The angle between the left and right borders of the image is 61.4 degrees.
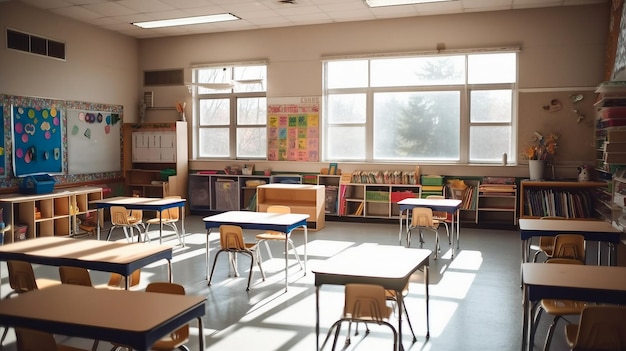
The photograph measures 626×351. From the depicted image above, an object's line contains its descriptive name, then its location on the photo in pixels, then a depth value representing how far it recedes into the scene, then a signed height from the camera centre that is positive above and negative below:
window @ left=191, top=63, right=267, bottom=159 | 10.79 +0.73
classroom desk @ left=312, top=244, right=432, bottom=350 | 3.34 -0.80
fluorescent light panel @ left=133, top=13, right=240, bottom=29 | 9.57 +2.41
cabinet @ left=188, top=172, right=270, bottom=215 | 10.49 -0.84
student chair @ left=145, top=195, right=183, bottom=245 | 7.65 -0.96
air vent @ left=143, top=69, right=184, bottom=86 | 11.18 +1.56
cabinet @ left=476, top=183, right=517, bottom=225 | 8.78 -0.90
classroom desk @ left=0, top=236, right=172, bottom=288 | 3.87 -0.81
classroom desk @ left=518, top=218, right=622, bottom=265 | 4.77 -0.73
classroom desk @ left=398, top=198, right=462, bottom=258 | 6.96 -0.72
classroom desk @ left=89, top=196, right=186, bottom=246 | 6.90 -0.72
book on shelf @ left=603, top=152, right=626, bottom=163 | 5.87 -0.06
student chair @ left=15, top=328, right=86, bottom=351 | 2.45 -0.90
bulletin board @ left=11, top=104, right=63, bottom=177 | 8.40 +0.17
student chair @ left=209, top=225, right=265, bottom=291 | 5.45 -0.94
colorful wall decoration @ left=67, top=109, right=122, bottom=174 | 9.51 +0.16
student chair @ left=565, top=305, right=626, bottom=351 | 2.70 -0.92
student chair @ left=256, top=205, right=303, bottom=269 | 6.24 -1.03
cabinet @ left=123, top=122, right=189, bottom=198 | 10.69 -0.14
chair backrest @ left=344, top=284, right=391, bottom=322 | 3.16 -0.91
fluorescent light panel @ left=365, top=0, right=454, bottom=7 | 8.46 +2.42
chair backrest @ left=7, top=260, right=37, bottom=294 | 3.78 -0.92
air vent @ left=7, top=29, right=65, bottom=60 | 8.33 +1.74
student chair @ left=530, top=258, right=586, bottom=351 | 3.30 -1.04
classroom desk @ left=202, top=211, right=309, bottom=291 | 5.49 -0.76
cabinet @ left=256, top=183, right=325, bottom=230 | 9.21 -0.89
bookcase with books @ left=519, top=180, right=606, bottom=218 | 8.33 -0.75
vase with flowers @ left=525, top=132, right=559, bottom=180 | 8.60 -0.01
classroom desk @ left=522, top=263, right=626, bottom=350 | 3.03 -0.78
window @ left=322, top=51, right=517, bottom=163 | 9.26 +0.79
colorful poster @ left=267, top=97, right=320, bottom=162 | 10.20 +0.42
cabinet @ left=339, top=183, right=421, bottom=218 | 9.45 -0.86
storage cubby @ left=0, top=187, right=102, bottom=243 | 7.62 -0.99
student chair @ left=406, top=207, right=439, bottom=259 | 6.90 -0.89
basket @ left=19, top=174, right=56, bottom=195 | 8.20 -0.55
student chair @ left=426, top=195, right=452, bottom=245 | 7.55 -1.00
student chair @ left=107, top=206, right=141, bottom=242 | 7.00 -0.88
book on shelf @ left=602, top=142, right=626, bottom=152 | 5.88 +0.06
